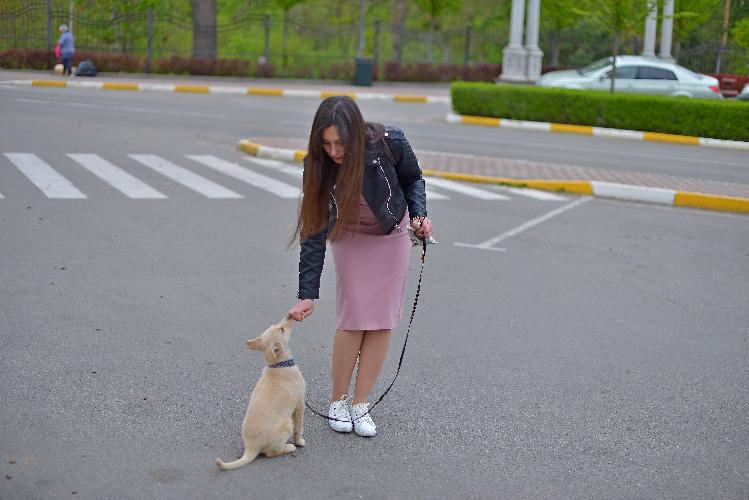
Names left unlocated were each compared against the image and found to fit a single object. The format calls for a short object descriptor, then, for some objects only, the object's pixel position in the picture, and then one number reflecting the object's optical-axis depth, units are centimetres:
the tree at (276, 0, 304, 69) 3572
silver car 2577
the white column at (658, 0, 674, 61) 3478
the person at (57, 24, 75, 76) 2950
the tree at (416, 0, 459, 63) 4056
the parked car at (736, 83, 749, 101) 2595
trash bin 3277
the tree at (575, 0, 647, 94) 2336
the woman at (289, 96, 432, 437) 457
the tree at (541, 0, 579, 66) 3766
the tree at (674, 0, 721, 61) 3406
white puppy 457
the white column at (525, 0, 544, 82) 3030
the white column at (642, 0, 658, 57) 3272
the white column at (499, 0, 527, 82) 3005
